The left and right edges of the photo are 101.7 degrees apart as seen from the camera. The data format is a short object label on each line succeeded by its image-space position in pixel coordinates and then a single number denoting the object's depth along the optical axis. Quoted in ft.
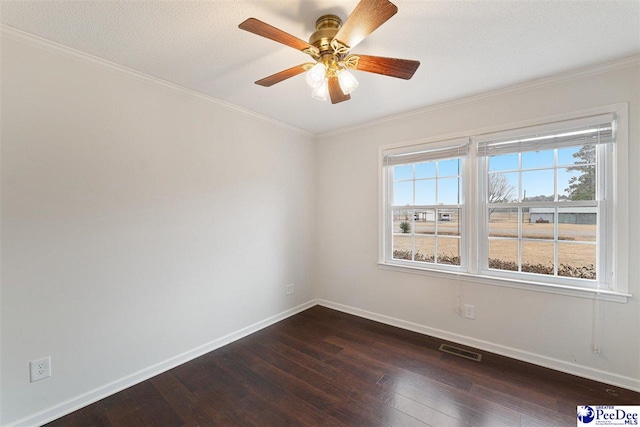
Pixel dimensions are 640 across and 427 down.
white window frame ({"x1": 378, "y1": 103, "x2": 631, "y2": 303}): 6.56
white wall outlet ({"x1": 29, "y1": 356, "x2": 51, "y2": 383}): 5.54
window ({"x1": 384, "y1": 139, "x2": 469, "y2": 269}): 9.14
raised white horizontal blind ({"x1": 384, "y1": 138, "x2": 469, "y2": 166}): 8.81
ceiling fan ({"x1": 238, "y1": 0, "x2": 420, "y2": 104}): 4.20
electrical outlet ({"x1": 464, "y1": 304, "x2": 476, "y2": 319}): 8.57
